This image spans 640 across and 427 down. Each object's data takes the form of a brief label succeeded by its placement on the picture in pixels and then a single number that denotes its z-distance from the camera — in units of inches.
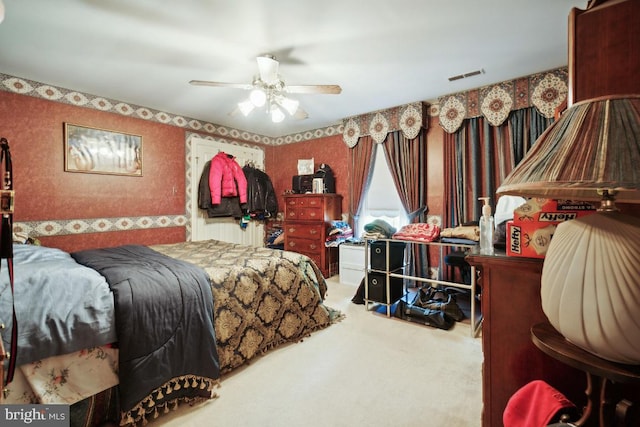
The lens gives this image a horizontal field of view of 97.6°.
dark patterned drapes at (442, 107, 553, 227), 117.1
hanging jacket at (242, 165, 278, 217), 186.5
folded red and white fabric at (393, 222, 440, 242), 109.7
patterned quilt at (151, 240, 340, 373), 74.6
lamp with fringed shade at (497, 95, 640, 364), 21.8
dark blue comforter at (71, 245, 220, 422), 56.5
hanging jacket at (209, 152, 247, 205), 166.2
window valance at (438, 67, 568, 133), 106.9
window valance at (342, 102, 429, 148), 141.3
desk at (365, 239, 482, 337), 96.1
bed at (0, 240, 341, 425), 49.8
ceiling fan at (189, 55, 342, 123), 88.4
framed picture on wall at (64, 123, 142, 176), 122.3
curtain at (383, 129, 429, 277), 142.9
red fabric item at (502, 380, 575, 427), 30.4
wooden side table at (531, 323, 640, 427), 23.7
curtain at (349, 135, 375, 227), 162.4
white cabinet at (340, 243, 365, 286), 146.3
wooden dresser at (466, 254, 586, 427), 37.1
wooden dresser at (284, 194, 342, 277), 163.6
